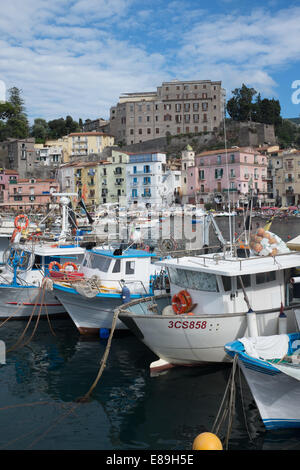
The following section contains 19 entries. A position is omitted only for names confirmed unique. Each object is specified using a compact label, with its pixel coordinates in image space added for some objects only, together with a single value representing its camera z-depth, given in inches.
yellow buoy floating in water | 322.3
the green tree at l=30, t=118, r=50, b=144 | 4045.3
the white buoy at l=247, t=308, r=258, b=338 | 461.7
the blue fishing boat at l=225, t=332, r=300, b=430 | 381.7
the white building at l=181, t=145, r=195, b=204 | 3181.6
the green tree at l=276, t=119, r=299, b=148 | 3713.1
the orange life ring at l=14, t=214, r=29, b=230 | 815.9
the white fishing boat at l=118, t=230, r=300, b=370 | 479.8
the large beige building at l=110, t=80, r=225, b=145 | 3998.5
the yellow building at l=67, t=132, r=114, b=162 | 3789.4
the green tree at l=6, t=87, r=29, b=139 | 3815.0
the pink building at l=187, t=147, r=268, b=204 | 2881.4
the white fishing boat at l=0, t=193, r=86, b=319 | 755.4
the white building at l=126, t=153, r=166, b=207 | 2979.8
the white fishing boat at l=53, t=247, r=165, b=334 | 646.5
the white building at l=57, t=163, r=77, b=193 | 3325.3
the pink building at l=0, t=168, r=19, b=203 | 3159.5
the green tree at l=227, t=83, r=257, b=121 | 3735.5
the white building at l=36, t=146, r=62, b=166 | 3735.2
